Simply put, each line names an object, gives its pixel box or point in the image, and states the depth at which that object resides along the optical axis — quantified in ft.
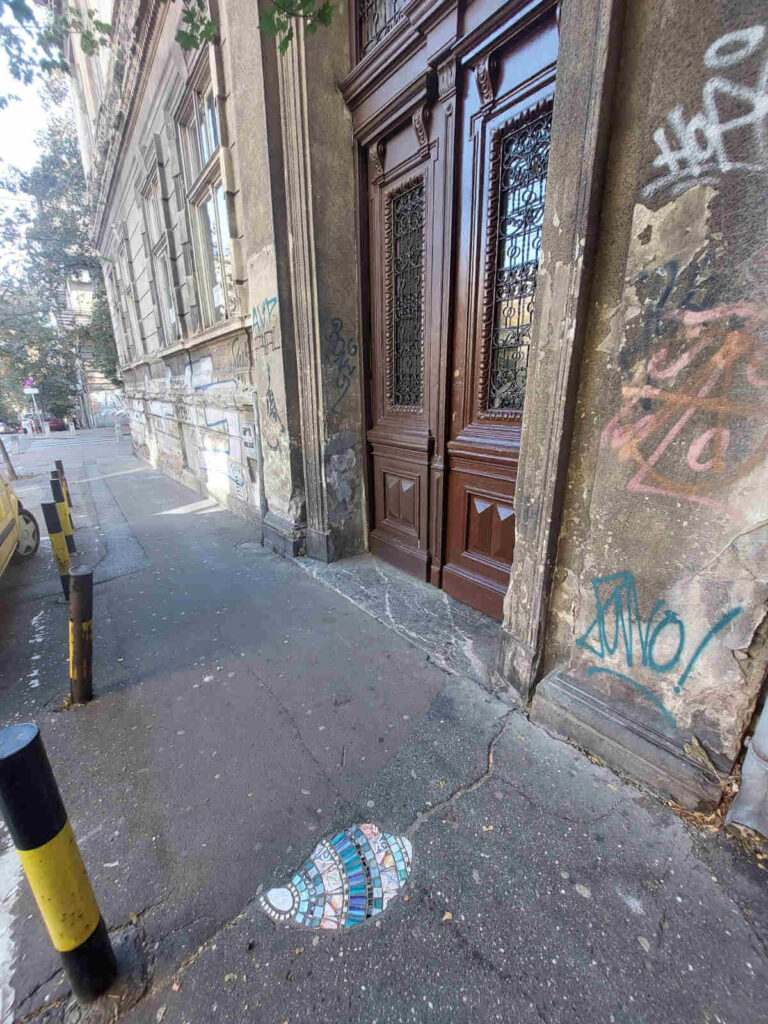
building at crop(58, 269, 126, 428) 84.99
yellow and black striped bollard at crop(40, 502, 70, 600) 12.40
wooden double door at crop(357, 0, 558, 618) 8.63
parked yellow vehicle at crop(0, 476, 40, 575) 13.57
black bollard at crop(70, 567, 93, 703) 8.02
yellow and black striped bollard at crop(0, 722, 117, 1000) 3.61
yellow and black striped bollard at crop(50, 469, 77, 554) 14.82
